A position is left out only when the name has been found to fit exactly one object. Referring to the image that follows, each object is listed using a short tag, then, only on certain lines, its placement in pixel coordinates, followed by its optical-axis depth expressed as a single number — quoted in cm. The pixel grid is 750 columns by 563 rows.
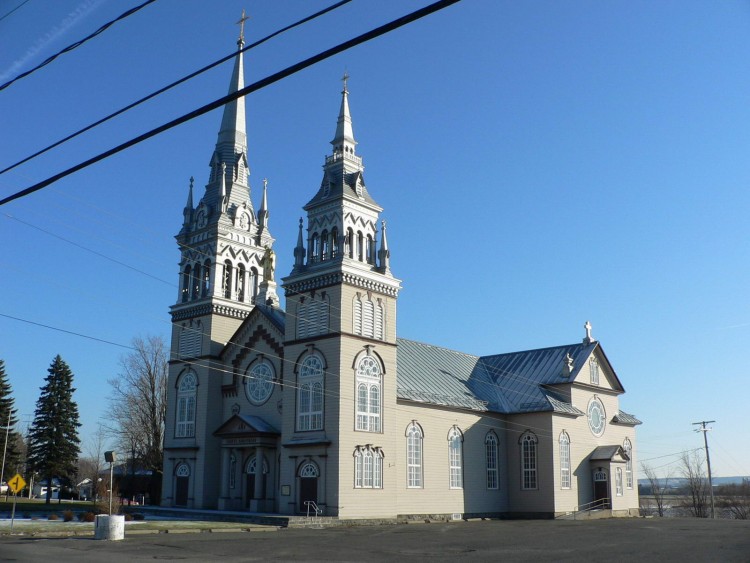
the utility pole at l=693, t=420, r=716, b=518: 6516
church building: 4231
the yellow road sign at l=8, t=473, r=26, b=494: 3247
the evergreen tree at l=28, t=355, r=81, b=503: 6512
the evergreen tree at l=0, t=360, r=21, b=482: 6821
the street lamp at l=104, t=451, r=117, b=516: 3203
